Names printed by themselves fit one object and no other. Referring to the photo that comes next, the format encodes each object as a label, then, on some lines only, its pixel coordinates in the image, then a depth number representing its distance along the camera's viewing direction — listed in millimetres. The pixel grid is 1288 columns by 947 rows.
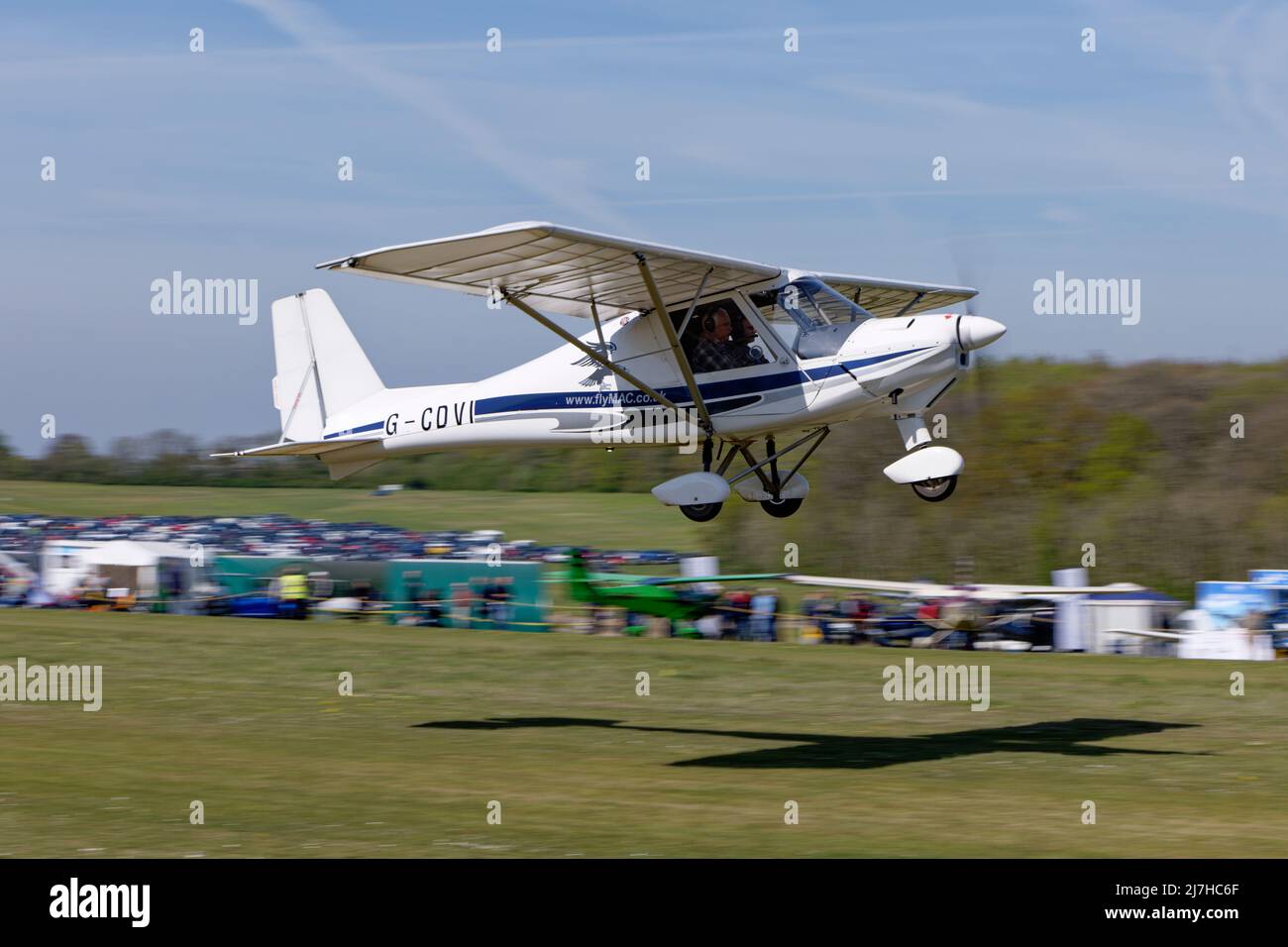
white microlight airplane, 15492
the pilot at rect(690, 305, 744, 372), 16594
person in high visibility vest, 42812
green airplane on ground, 39406
